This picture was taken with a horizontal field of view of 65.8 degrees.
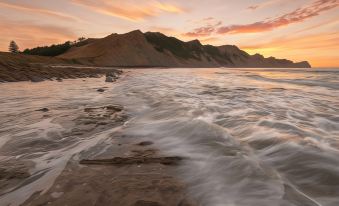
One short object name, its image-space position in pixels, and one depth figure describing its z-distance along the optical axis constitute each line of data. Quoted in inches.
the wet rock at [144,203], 70.3
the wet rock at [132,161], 100.1
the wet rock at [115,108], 219.0
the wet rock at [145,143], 125.2
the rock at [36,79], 529.6
